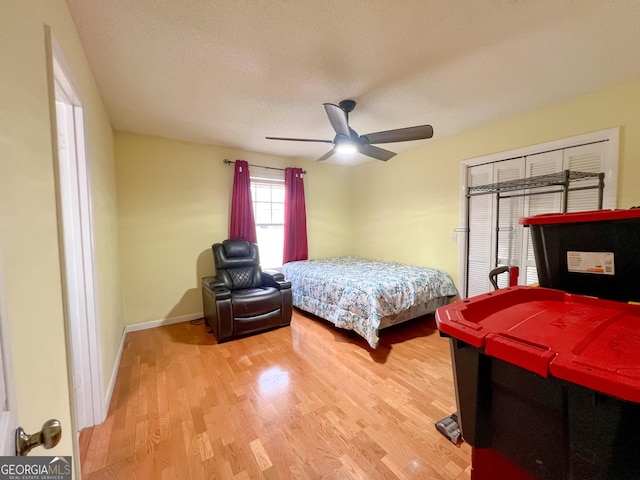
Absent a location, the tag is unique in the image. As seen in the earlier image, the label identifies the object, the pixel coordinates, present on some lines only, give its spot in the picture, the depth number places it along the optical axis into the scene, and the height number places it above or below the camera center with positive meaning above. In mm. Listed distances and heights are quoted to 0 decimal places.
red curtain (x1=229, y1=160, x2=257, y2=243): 3699 +330
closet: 2307 +255
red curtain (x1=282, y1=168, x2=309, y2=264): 4199 +177
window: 4082 +200
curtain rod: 3685 +951
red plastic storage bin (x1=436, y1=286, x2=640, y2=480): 494 -370
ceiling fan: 2146 +821
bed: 2574 -766
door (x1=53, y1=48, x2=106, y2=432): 1535 -188
